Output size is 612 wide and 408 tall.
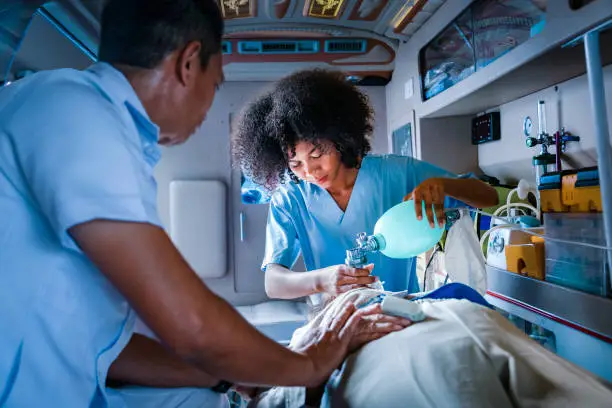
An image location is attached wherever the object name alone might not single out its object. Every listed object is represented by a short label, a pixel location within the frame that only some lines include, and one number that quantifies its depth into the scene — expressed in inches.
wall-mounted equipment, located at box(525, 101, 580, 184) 57.9
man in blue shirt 19.7
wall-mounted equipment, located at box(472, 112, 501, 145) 78.4
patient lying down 25.6
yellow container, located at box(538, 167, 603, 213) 40.4
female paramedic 55.6
